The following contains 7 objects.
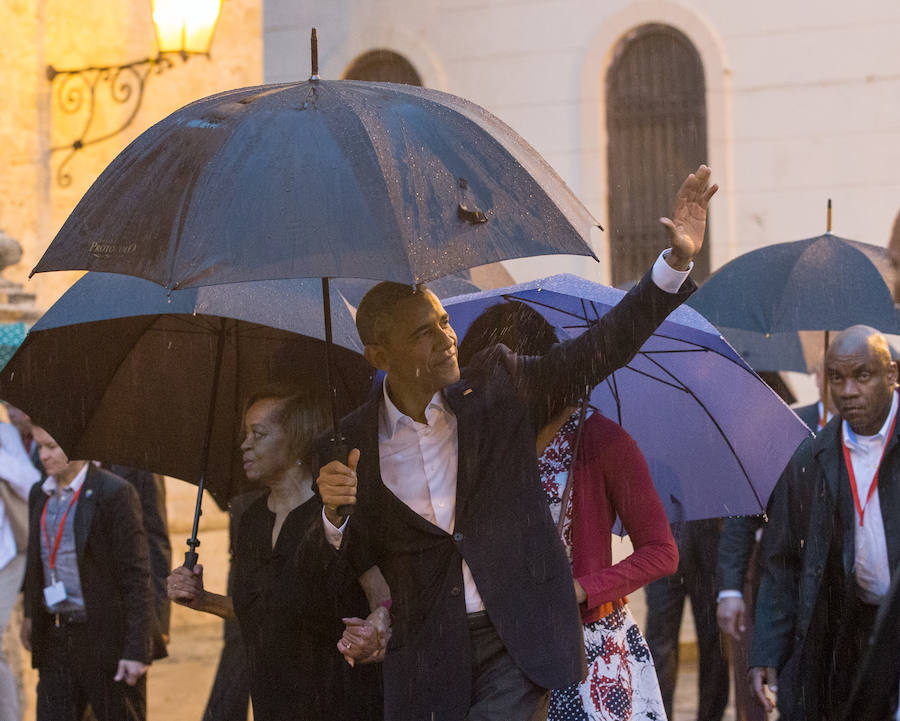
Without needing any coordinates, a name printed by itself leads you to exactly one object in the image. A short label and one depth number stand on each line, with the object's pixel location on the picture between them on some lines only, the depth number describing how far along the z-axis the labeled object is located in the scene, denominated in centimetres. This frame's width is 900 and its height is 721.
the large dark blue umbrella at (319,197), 686
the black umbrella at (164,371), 991
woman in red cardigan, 848
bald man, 1063
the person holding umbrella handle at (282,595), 966
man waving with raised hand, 770
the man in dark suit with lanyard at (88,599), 1369
